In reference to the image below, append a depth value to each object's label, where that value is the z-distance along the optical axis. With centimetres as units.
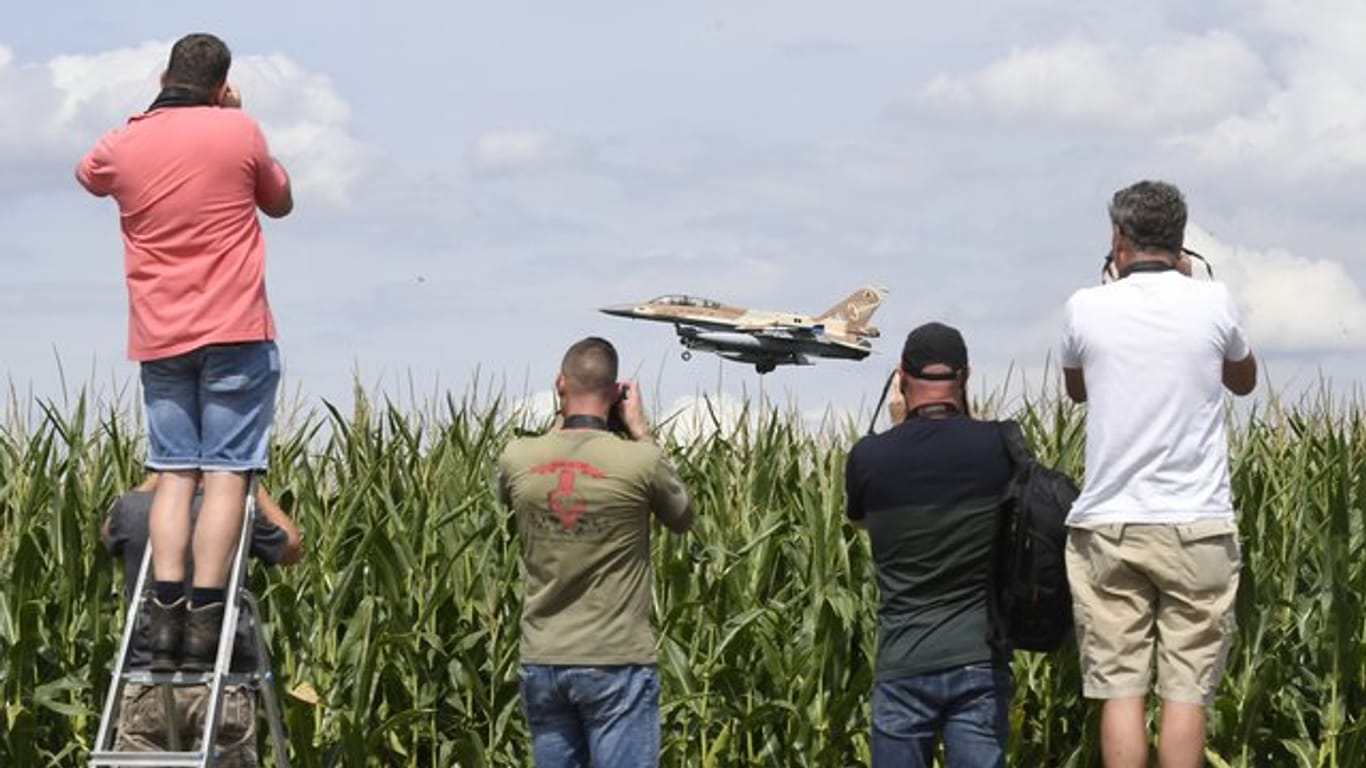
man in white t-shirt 1316
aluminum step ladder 1371
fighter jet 15250
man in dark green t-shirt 1287
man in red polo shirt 1348
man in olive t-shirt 1316
